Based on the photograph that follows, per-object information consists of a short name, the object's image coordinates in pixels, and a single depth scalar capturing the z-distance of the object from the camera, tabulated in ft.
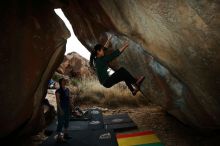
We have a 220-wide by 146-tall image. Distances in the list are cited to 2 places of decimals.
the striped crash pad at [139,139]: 9.34
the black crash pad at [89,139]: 9.36
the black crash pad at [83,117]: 13.37
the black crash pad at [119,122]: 11.63
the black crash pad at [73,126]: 11.41
